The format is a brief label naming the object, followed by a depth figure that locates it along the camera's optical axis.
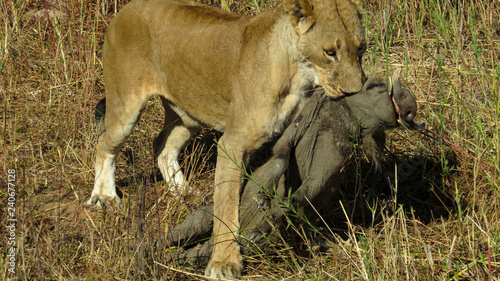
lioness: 6.78
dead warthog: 6.95
